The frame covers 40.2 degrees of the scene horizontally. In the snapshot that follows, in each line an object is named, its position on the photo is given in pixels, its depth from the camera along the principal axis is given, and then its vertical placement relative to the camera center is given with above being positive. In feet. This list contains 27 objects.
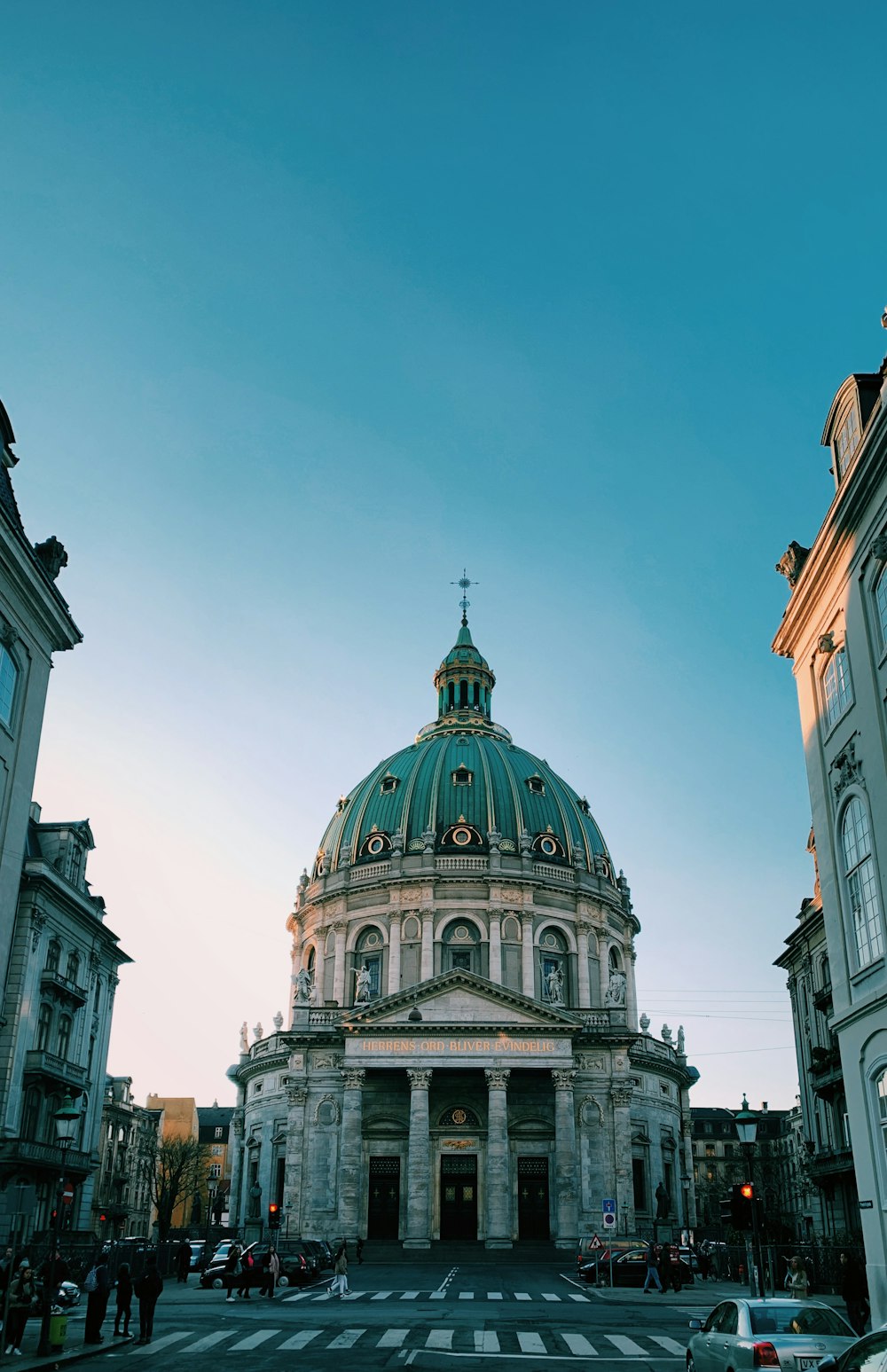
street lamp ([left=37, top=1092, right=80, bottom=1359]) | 74.43 +5.42
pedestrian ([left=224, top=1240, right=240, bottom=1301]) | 120.88 -5.77
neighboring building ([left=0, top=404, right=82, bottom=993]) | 91.09 +39.78
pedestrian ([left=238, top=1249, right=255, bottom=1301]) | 121.29 -6.00
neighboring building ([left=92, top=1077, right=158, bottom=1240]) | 313.32 +11.58
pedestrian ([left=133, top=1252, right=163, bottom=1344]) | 82.69 -5.60
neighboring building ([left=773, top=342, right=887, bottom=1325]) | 80.43 +31.55
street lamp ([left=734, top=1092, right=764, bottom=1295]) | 88.48 +5.70
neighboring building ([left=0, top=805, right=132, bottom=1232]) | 153.58 +24.96
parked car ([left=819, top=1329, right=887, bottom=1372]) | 32.80 -3.56
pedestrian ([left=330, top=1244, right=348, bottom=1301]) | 120.78 -6.23
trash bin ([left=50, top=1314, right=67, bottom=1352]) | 76.89 -7.29
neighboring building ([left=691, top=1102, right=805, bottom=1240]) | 405.59 +18.85
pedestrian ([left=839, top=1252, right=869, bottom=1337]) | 81.51 -4.74
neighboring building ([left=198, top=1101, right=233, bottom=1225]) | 454.81 +24.01
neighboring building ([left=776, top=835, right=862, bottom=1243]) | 161.98 +16.24
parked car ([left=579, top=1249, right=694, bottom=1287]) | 145.07 -6.10
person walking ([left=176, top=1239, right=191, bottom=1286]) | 156.04 -6.28
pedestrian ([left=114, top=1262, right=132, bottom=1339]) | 87.80 -5.96
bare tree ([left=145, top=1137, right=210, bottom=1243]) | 349.82 +11.09
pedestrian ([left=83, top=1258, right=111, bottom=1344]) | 81.30 -6.04
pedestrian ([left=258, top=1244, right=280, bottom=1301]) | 122.93 -5.80
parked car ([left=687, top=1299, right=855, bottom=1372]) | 46.80 -4.50
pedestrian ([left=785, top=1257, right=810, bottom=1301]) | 103.95 -5.23
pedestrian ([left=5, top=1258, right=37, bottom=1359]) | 74.95 -5.87
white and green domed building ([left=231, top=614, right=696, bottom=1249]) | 209.67 +29.24
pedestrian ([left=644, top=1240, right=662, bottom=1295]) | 134.82 -5.69
